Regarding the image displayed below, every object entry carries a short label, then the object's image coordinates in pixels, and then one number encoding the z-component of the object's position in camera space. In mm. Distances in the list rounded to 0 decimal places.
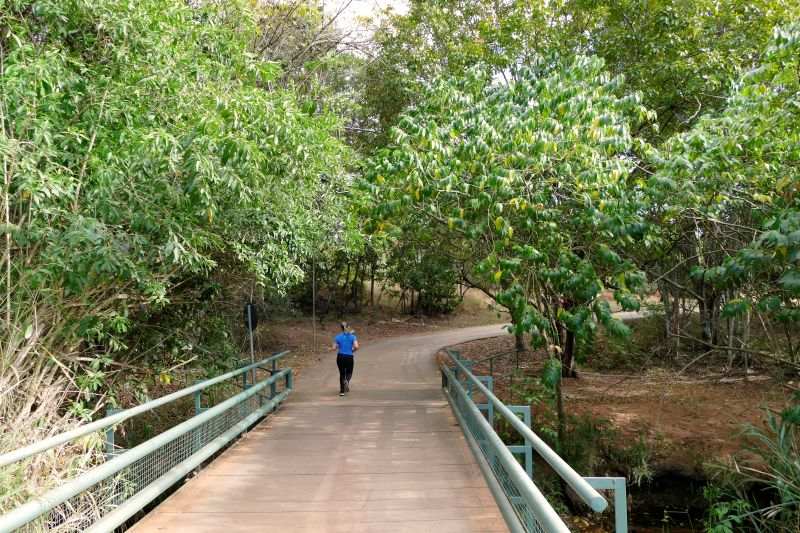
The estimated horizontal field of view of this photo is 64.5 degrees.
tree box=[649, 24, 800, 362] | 6309
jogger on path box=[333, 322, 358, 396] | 13711
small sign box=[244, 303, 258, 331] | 12564
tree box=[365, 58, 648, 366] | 8125
